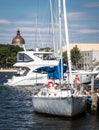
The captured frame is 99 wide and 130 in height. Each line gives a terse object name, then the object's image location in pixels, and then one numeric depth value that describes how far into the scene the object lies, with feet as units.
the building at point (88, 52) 594.24
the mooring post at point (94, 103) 117.29
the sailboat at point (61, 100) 104.83
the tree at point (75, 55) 517.55
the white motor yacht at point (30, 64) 231.71
